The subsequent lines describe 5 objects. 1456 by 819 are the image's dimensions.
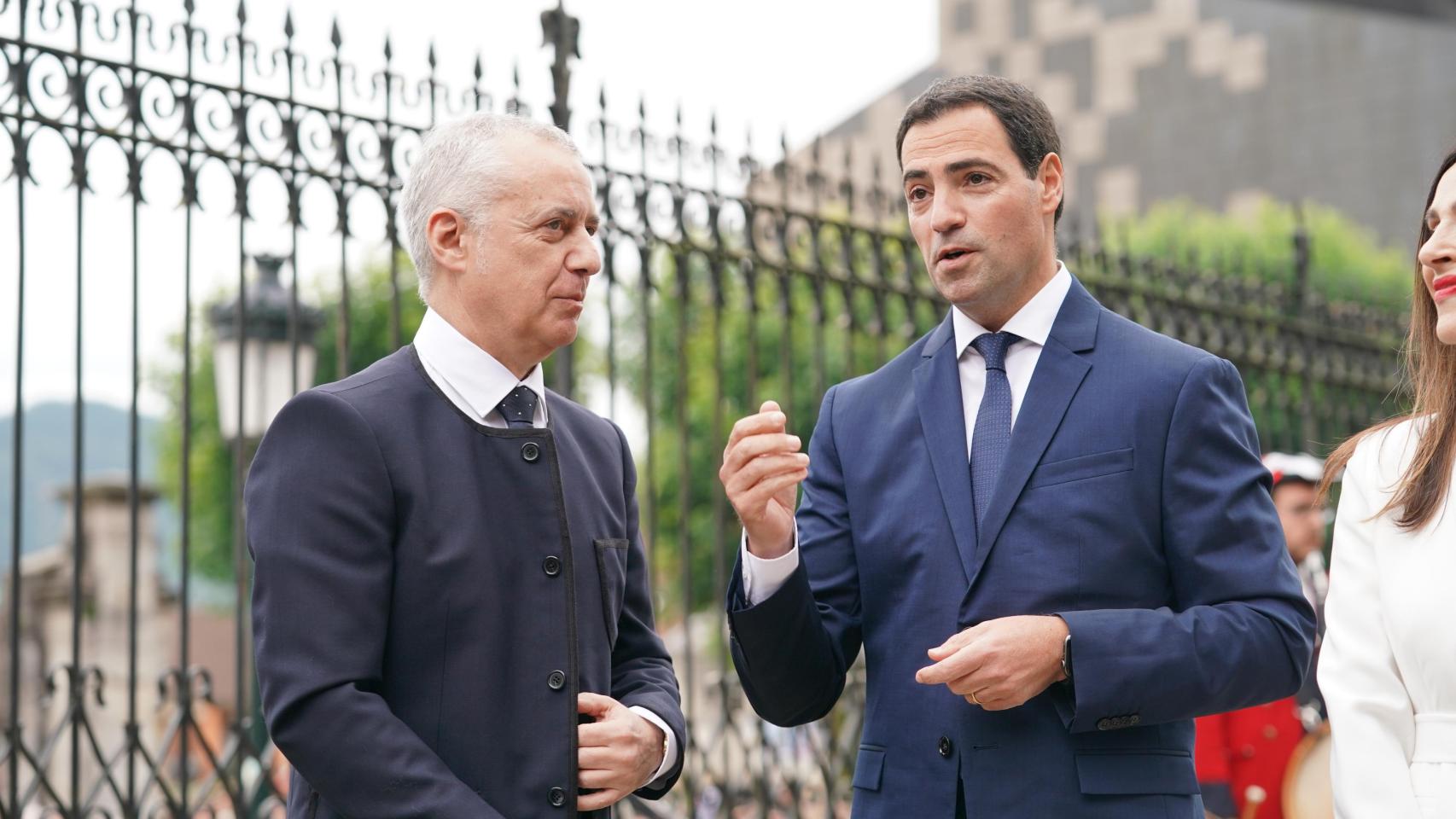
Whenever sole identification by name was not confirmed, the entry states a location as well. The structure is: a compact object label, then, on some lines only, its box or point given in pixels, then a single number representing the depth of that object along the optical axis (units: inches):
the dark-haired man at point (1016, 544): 97.6
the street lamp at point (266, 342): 256.8
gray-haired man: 92.0
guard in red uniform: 211.9
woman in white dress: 89.1
